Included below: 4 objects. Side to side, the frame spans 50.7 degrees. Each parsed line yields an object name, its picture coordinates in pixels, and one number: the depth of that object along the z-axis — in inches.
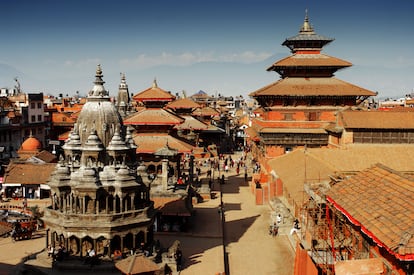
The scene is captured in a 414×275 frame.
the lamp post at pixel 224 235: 799.9
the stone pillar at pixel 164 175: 1131.3
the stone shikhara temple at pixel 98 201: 761.0
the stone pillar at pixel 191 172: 1420.3
